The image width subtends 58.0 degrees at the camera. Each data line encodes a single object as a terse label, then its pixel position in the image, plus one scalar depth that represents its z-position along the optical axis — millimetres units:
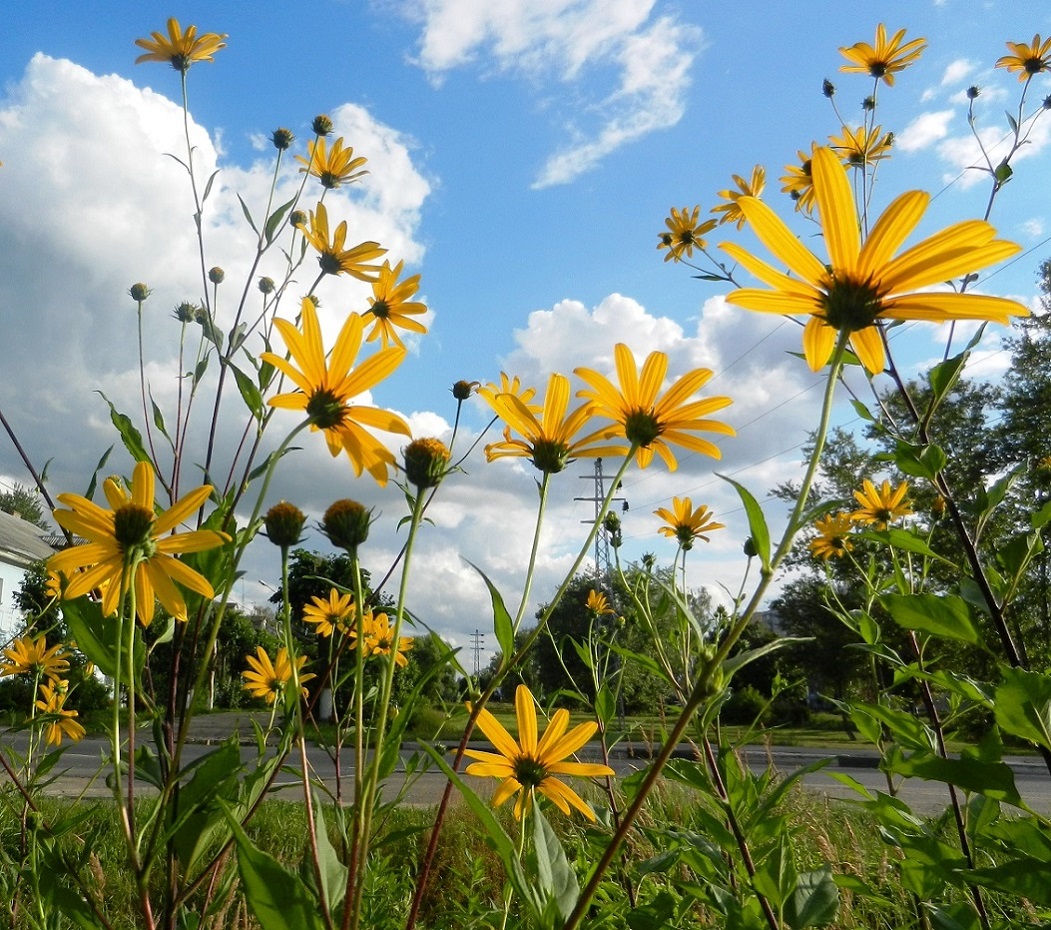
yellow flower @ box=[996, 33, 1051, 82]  1083
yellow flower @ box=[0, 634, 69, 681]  865
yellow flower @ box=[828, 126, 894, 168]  954
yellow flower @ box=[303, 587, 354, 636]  728
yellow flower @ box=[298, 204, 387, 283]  609
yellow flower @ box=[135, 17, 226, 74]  809
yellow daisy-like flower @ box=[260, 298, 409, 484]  384
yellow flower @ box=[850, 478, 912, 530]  1013
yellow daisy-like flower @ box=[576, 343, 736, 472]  415
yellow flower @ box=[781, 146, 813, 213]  973
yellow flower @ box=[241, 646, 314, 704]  715
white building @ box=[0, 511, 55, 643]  15441
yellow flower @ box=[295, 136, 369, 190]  765
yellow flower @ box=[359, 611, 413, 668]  721
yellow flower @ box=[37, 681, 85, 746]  824
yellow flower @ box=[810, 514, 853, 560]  1138
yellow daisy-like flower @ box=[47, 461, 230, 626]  383
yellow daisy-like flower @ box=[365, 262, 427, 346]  555
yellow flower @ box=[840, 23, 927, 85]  1090
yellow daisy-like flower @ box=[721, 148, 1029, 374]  324
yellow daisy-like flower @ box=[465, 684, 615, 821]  491
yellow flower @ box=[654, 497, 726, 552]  822
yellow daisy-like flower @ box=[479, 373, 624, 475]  435
